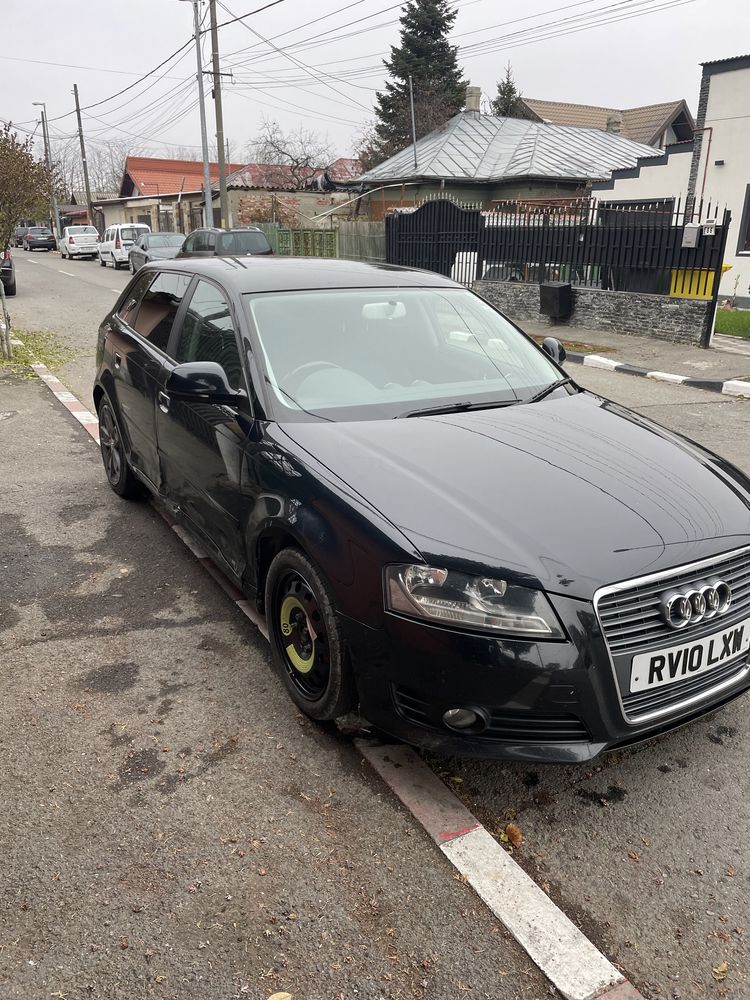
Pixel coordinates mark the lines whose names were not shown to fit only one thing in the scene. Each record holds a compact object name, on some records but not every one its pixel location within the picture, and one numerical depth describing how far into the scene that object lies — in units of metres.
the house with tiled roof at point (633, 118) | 38.75
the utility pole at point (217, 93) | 28.14
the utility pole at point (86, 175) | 52.78
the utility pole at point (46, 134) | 55.70
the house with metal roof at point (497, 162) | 28.94
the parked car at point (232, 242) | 20.56
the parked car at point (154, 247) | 24.67
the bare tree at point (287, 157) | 46.54
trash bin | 14.41
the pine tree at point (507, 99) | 49.56
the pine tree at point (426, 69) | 45.66
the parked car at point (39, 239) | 52.25
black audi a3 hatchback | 2.34
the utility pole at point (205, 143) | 29.00
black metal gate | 16.97
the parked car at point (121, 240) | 30.77
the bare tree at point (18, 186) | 10.60
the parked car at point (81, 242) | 39.00
